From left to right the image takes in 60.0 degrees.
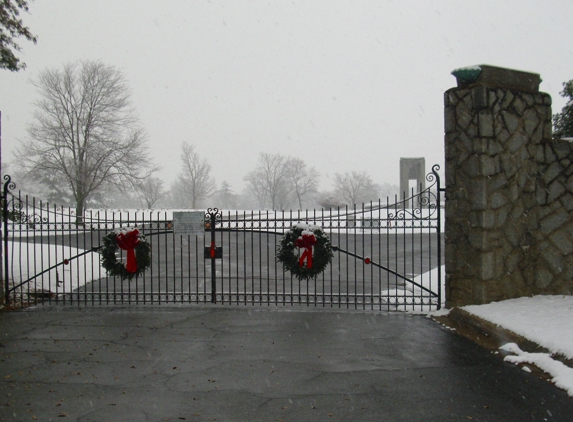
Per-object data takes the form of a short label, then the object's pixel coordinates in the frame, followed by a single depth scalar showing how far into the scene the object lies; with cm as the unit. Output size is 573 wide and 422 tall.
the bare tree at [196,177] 8638
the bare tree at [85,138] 3450
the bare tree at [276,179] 8881
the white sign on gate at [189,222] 935
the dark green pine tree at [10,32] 1158
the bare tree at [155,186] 8139
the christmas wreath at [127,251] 909
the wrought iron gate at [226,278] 926
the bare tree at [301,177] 8906
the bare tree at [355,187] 8824
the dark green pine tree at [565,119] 1102
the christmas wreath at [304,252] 878
